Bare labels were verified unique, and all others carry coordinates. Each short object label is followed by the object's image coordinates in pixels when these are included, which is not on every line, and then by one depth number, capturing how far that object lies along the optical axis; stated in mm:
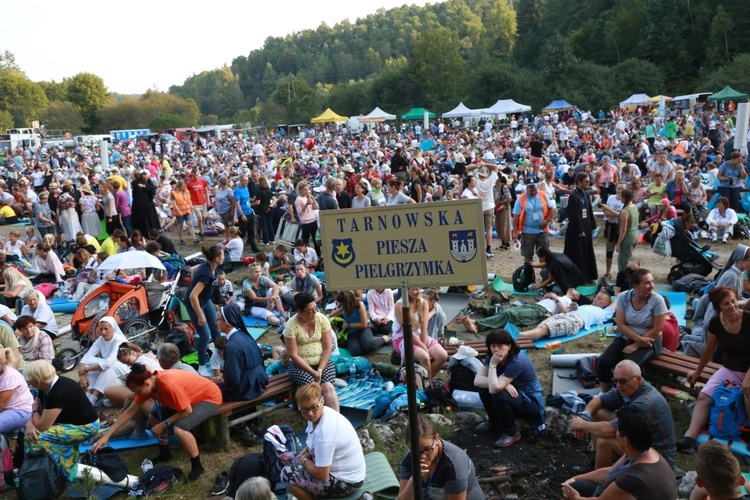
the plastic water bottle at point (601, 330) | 7684
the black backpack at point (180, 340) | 8125
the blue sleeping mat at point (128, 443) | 5724
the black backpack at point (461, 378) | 6219
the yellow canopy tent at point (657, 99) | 38591
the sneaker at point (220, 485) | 5035
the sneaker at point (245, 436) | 5859
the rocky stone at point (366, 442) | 5474
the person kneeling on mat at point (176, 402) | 5180
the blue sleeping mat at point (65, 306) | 10320
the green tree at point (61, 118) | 82312
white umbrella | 8656
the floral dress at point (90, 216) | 13688
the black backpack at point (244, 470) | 4850
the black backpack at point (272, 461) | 4941
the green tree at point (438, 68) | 68438
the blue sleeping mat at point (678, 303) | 8077
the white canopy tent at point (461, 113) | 43747
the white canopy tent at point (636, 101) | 40312
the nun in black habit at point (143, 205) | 13531
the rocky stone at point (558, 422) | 5434
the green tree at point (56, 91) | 107750
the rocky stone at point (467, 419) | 5789
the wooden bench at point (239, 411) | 5695
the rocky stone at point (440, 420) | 5746
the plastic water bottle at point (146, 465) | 5343
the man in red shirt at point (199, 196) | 14141
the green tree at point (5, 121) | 82688
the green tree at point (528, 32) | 74250
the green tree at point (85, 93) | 102438
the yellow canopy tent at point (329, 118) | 46875
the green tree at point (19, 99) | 94350
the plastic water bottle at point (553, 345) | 7422
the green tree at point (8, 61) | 116438
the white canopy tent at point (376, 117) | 49125
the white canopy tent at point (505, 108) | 40844
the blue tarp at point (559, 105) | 44188
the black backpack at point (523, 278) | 9586
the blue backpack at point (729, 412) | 4930
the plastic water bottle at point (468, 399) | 6098
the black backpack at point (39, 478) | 5074
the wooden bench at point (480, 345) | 6762
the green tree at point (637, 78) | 48844
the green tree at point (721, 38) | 51406
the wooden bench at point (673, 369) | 5527
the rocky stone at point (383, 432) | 5674
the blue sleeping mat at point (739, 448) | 4807
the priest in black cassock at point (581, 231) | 9469
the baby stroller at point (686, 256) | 9367
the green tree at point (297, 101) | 72188
